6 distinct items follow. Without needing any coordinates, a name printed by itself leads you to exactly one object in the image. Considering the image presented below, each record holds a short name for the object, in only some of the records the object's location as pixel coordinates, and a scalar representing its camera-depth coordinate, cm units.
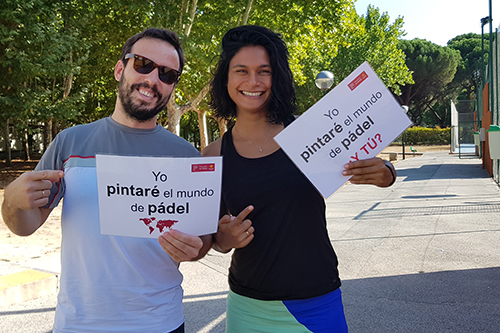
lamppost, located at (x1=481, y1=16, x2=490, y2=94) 2183
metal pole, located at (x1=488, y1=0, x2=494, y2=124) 1699
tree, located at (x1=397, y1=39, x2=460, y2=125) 6044
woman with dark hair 211
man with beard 186
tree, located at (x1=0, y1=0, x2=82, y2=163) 1448
